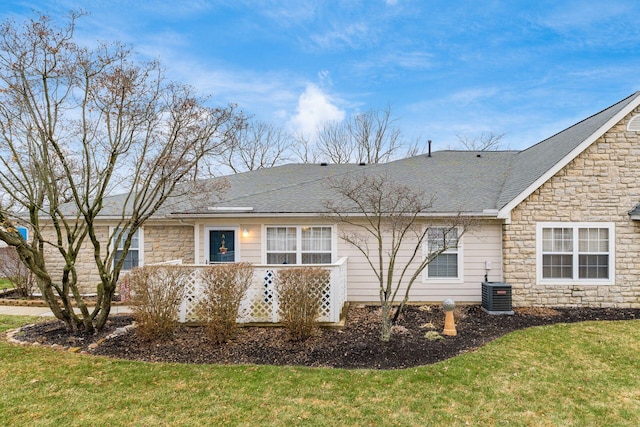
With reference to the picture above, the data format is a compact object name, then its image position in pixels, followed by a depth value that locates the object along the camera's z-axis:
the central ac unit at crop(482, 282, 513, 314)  8.17
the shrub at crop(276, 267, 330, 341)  6.05
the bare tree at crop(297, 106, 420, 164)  24.59
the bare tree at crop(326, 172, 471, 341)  8.74
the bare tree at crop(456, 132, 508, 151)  26.05
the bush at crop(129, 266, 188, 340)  6.00
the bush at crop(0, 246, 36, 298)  10.23
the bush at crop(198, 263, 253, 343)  5.98
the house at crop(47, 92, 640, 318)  8.59
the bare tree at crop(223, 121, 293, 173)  24.66
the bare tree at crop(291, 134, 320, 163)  25.30
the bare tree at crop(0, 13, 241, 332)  5.95
